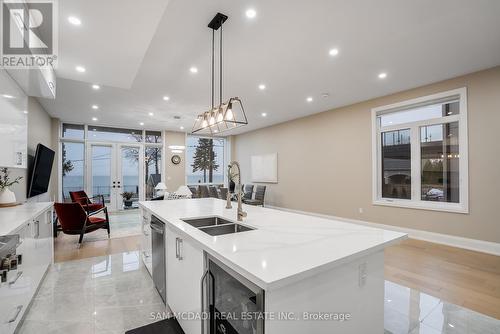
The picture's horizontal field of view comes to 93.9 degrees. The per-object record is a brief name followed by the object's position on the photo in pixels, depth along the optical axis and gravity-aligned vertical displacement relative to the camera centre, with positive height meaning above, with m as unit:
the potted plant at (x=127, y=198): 8.18 -1.03
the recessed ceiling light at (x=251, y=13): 2.43 +1.65
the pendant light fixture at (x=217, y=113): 2.53 +0.65
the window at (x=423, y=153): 4.14 +0.31
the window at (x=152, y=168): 8.79 +0.03
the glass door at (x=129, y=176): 8.27 -0.25
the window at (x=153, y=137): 8.86 +1.23
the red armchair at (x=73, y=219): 4.01 -0.88
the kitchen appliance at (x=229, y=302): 1.09 -0.72
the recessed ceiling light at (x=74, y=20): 2.14 +1.38
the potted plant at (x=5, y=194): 2.89 -0.31
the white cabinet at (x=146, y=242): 2.86 -0.94
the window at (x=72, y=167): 7.49 +0.06
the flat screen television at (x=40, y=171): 4.29 -0.04
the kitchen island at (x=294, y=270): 1.07 -0.56
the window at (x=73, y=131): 7.53 +1.24
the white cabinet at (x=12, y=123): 2.50 +0.54
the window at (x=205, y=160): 9.66 +0.38
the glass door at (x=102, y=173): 7.85 -0.14
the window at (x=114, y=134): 7.94 +1.23
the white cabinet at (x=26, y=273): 1.69 -0.94
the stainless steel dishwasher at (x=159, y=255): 2.26 -0.89
